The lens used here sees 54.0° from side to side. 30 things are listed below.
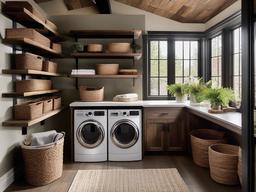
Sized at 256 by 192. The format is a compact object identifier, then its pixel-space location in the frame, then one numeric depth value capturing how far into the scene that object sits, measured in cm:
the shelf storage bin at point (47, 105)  336
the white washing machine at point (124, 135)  379
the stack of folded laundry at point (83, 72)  414
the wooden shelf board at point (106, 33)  415
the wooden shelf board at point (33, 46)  275
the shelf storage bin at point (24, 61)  292
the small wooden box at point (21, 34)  277
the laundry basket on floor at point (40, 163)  291
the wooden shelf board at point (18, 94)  277
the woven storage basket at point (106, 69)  420
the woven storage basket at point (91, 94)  418
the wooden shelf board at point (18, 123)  274
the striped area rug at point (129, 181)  284
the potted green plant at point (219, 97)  327
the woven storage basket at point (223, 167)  285
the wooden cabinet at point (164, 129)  398
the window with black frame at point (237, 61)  359
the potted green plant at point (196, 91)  391
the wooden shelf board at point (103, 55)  412
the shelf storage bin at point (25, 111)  291
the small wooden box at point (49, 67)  356
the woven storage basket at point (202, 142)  347
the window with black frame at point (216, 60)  422
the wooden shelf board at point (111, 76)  414
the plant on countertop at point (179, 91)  420
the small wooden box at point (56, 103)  381
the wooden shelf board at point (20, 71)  276
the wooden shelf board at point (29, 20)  279
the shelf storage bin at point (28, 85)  299
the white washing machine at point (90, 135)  377
